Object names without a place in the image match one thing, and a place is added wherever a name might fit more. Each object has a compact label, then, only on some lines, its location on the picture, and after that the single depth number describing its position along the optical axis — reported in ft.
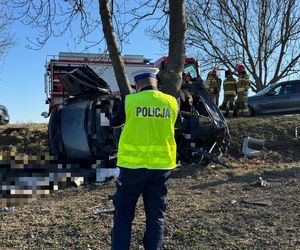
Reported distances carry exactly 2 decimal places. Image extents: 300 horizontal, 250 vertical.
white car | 56.08
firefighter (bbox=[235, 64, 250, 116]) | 53.62
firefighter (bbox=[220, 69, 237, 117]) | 54.50
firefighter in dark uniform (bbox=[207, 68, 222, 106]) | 56.13
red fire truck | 60.95
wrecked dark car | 27.84
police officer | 13.46
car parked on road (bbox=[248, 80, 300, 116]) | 52.85
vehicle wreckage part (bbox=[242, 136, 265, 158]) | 35.27
